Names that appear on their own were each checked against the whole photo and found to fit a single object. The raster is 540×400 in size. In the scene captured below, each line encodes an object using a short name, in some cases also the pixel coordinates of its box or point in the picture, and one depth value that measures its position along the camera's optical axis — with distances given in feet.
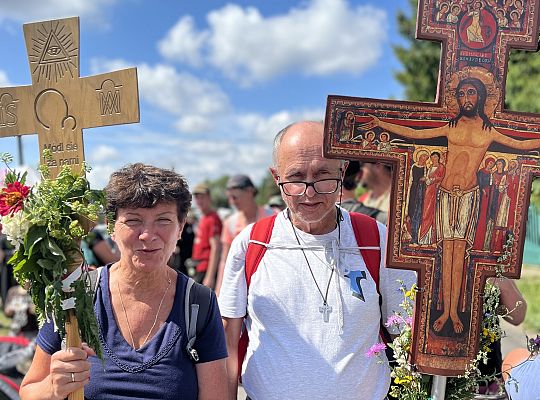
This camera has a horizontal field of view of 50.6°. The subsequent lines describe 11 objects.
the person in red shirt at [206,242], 20.15
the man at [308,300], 6.75
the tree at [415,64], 89.57
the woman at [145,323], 6.35
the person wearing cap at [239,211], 18.63
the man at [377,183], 13.39
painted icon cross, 6.01
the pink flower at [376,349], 6.26
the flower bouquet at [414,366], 6.08
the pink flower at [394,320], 6.38
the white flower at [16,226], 5.54
